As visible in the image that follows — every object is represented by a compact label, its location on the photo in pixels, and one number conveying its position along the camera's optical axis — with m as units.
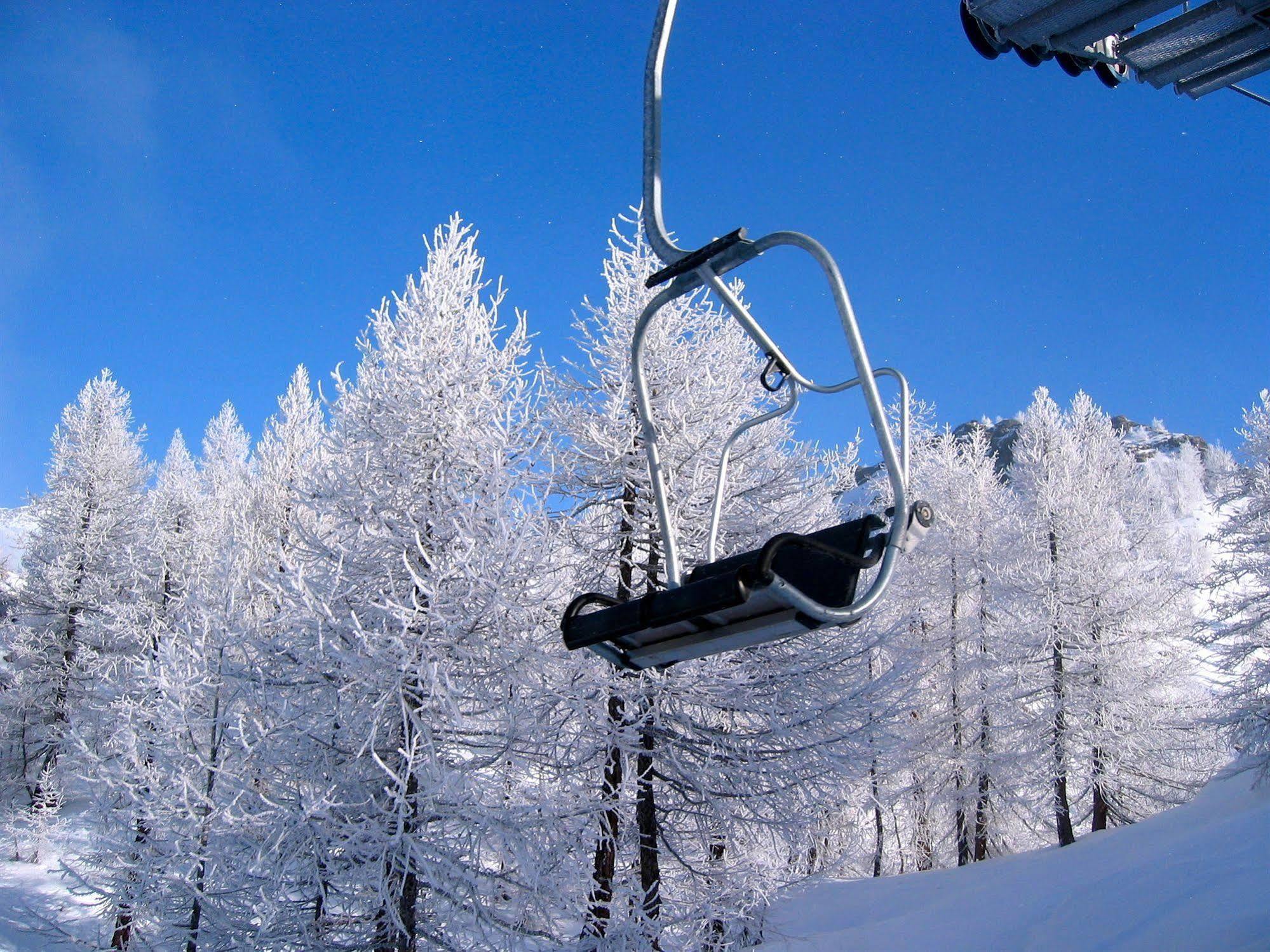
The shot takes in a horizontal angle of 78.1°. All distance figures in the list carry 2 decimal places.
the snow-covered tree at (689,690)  6.55
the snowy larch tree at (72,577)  17.98
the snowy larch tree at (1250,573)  13.20
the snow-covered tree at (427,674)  5.47
